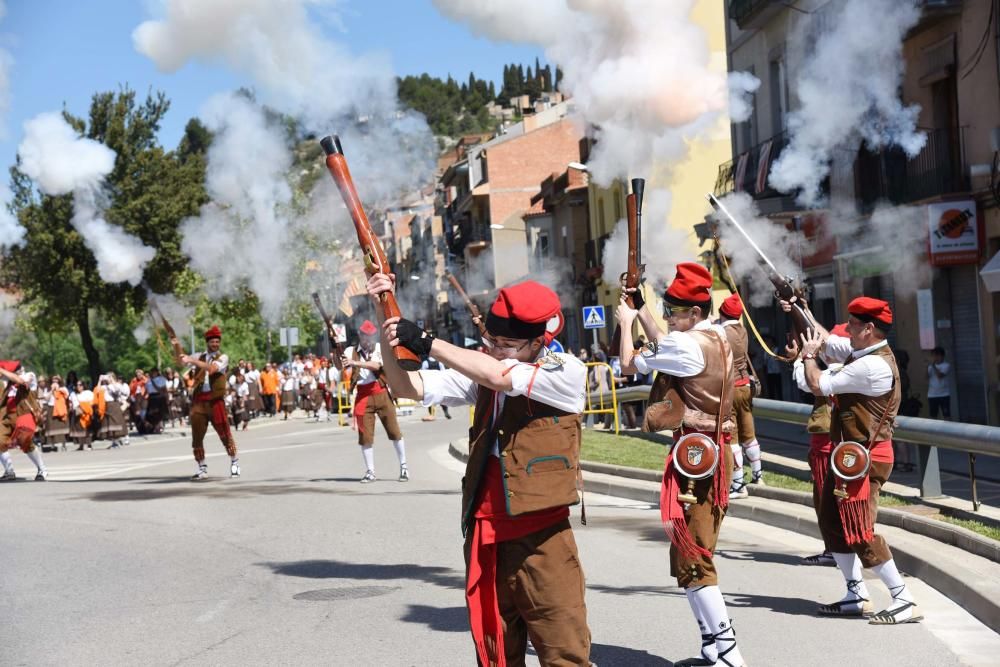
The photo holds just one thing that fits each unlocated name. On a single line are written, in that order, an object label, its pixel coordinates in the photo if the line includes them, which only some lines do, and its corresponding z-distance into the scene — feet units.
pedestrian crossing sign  99.60
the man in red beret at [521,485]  15.57
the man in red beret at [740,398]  37.11
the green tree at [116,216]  101.96
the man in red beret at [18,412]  58.29
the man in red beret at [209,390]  51.78
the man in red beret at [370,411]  51.42
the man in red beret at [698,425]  19.57
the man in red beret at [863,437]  23.07
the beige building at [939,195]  63.98
